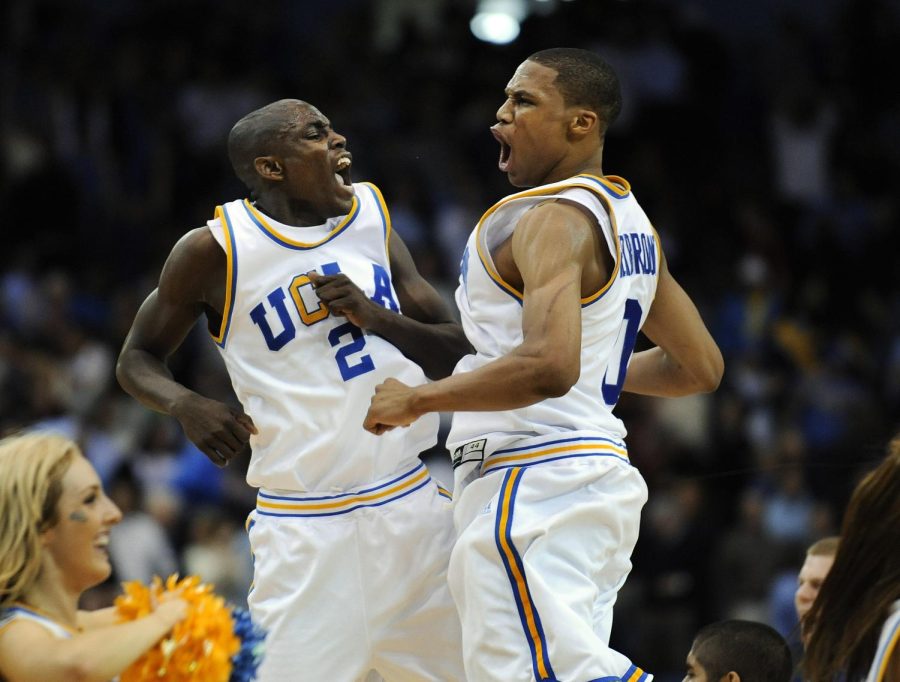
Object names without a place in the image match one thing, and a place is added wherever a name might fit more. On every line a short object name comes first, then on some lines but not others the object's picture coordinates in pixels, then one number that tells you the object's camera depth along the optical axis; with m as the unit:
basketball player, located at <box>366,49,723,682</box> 8.12
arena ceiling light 26.95
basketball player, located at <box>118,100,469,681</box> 9.35
